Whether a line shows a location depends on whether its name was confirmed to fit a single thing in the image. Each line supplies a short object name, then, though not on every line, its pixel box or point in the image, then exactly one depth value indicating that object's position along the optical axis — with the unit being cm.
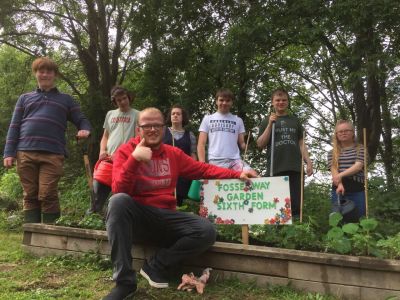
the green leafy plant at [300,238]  322
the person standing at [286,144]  429
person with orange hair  417
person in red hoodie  294
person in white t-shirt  438
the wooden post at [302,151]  429
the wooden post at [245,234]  339
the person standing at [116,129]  447
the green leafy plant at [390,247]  287
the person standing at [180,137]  452
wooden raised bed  278
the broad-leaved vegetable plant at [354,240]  290
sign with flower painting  339
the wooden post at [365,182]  369
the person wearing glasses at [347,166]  396
